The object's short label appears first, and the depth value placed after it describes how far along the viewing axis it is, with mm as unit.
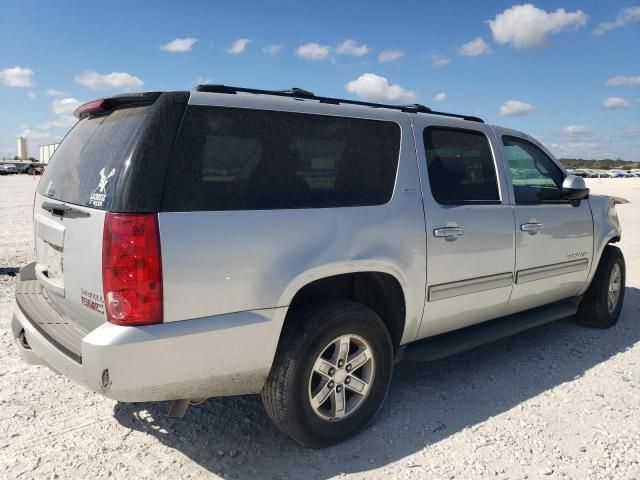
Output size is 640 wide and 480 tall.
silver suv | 2383
